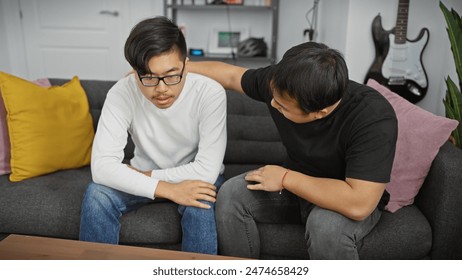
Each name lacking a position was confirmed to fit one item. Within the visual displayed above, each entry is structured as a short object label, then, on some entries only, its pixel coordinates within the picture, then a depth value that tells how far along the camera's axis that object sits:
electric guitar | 2.71
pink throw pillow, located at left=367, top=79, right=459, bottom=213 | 1.54
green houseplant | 1.81
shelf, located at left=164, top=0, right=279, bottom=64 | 3.89
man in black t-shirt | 1.17
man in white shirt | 1.38
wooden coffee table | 1.13
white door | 4.29
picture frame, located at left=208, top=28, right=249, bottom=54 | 4.15
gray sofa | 1.45
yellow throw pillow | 1.81
